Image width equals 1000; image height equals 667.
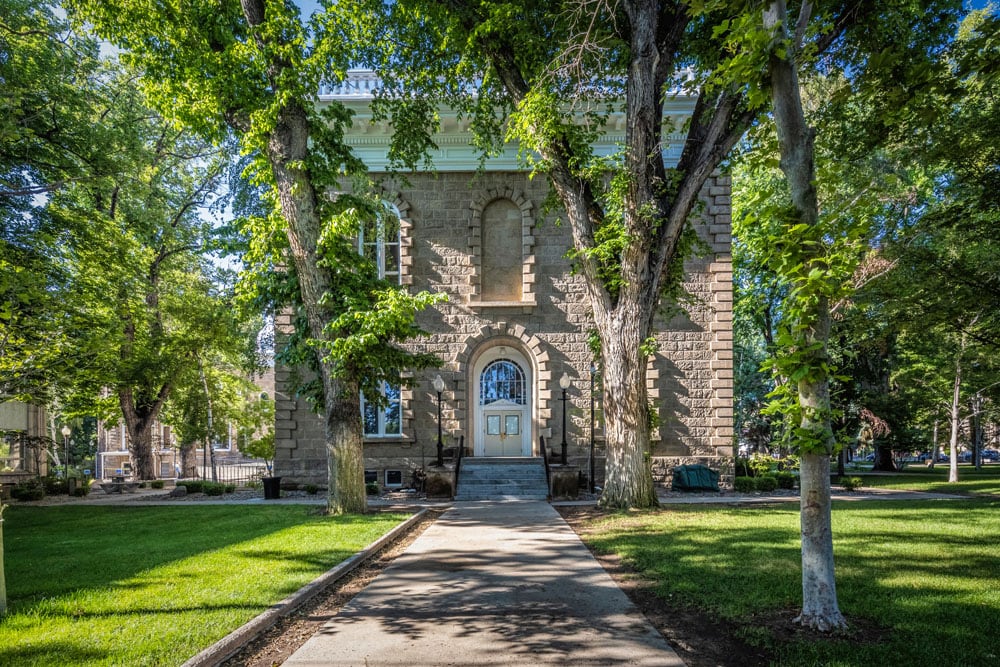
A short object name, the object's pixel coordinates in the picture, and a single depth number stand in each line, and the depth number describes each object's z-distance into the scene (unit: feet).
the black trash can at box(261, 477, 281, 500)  52.08
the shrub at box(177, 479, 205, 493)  61.52
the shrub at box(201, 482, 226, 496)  60.29
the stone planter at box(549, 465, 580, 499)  49.62
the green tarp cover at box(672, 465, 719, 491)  56.44
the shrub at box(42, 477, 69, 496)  64.80
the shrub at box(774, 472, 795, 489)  59.17
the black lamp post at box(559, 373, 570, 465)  53.94
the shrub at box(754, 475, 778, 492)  57.77
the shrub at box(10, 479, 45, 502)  58.65
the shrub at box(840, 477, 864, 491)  59.51
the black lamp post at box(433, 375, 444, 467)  53.06
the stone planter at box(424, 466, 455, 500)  50.06
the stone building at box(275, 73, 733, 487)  58.29
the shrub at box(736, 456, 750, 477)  65.90
